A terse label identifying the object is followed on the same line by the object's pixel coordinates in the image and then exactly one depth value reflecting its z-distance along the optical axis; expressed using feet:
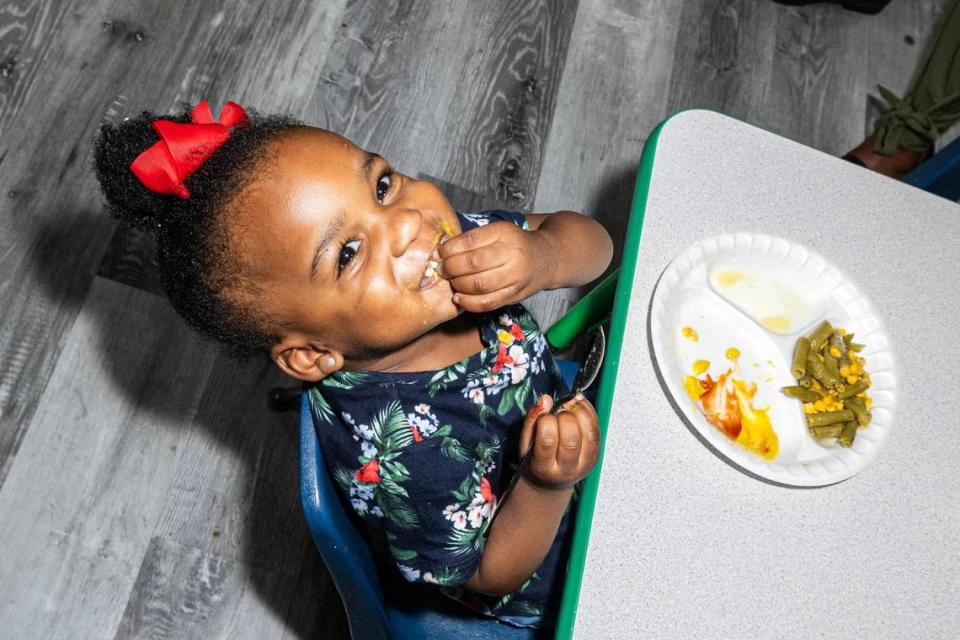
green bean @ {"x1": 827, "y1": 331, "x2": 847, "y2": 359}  2.89
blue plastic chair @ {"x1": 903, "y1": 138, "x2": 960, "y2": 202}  3.65
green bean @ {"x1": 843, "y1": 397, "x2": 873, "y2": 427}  2.76
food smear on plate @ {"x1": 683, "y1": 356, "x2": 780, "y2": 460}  2.80
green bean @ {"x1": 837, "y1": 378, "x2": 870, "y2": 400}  2.78
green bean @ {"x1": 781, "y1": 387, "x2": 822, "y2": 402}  2.83
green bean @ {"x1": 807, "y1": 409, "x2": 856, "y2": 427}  2.75
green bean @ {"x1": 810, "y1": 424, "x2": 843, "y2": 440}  2.78
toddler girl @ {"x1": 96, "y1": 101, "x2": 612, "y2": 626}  2.44
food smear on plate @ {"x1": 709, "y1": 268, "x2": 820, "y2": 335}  3.01
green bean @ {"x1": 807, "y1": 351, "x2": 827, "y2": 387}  2.84
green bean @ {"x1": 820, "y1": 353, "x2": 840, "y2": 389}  2.82
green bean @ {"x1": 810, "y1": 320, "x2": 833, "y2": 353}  2.91
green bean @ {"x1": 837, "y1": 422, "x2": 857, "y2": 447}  2.74
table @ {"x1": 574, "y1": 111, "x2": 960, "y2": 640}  2.52
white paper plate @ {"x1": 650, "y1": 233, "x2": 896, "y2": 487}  2.80
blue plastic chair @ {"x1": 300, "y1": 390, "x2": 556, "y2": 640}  2.37
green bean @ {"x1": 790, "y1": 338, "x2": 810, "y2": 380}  2.90
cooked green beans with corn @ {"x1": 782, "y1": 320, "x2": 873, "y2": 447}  2.77
